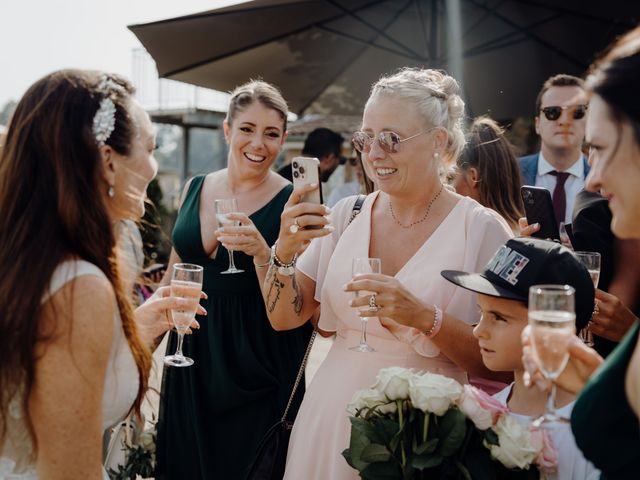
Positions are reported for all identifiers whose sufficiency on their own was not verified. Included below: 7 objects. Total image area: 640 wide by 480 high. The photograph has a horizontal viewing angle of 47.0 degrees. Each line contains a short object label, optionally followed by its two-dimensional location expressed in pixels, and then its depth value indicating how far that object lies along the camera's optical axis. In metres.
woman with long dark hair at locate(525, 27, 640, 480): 1.68
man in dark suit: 5.23
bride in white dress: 1.99
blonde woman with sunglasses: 2.98
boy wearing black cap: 2.42
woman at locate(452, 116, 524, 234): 4.26
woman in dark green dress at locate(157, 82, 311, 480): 4.09
